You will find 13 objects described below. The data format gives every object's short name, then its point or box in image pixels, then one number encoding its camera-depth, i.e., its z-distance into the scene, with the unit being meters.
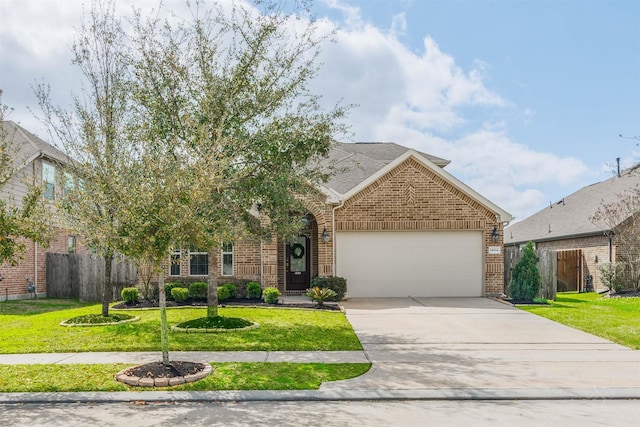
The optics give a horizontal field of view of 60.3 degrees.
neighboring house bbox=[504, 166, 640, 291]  22.67
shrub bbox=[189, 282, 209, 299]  16.84
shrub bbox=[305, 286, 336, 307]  15.55
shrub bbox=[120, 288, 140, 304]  16.16
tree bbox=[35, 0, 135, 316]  11.09
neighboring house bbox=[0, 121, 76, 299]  18.91
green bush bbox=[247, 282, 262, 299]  17.02
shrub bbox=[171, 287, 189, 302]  16.17
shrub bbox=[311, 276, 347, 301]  16.55
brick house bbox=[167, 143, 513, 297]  17.80
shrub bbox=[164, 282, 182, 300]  16.68
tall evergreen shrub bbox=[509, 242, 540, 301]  17.20
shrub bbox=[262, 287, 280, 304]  16.06
